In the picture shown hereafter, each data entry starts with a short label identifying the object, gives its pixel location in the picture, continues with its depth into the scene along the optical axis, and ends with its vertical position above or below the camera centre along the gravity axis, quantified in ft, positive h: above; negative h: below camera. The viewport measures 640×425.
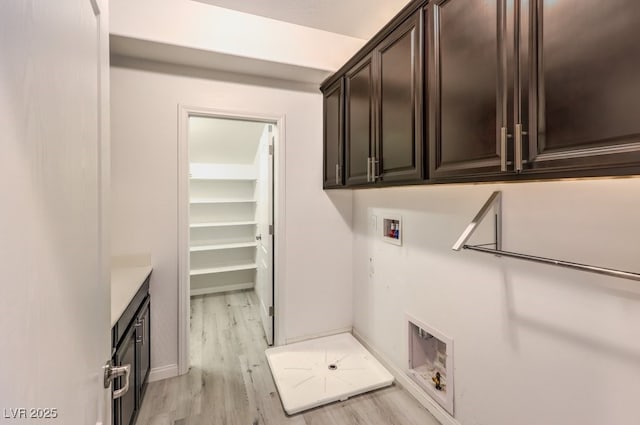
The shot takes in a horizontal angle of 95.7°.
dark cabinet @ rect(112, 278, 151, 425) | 4.57 -2.63
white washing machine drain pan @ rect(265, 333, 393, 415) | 6.57 -4.07
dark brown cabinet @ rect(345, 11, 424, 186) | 4.78 +1.98
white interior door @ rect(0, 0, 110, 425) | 1.25 +0.01
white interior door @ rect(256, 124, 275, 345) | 9.00 -0.64
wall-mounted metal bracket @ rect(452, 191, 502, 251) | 4.43 -0.07
